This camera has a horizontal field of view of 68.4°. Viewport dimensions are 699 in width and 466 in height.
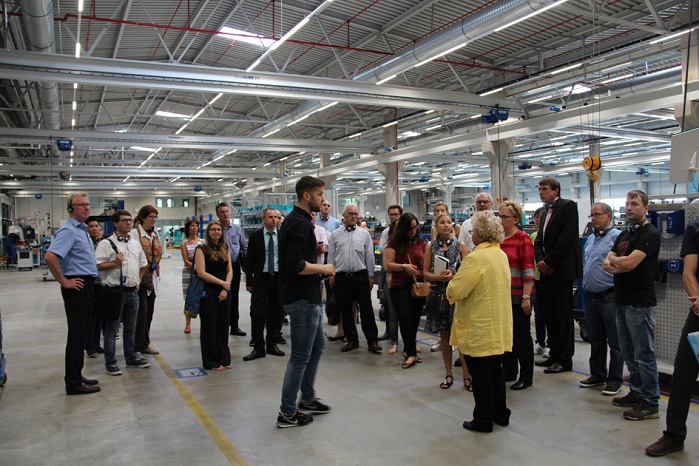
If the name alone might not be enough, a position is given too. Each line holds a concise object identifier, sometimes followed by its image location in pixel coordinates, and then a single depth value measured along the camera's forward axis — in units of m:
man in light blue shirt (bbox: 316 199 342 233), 7.08
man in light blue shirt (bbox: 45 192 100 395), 4.30
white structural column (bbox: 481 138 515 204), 13.10
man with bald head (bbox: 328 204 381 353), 5.74
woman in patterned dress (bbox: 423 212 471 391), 4.49
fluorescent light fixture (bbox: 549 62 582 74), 9.71
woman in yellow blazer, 3.38
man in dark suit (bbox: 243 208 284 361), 5.75
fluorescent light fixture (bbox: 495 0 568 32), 6.16
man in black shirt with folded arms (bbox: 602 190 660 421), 3.68
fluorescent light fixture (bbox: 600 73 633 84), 10.76
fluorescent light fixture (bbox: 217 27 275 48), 8.55
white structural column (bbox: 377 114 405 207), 15.82
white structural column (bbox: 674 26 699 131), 8.16
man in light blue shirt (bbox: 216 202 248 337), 6.66
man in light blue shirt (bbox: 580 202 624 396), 4.27
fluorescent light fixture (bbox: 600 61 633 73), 9.67
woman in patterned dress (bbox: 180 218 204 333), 6.58
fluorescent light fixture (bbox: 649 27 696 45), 7.78
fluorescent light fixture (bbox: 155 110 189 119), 15.20
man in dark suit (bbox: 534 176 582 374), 4.57
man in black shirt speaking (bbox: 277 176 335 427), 3.43
